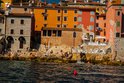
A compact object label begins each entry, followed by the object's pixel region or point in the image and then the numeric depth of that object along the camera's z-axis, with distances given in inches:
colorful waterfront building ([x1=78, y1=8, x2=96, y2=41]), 4736.7
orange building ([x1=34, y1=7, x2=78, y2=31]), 4771.2
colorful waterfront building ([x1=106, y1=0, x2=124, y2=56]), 4163.4
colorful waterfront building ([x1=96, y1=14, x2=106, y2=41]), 4813.0
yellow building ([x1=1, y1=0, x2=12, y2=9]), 5309.5
